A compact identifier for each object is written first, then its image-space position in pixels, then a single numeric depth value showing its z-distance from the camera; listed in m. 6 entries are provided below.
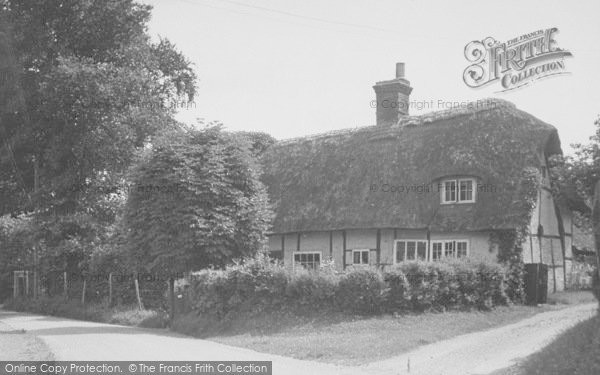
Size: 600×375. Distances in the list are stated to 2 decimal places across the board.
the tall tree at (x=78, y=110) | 29.12
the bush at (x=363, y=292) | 18.52
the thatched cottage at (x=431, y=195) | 24.61
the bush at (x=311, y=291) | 18.89
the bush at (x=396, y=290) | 18.73
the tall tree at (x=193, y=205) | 21.08
